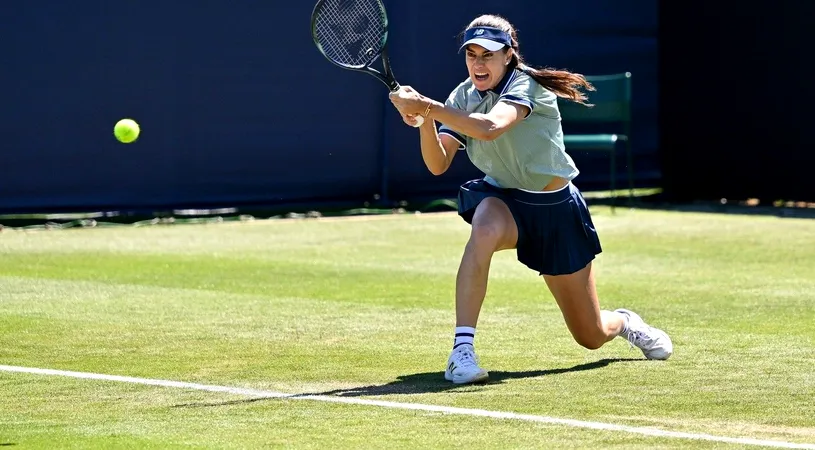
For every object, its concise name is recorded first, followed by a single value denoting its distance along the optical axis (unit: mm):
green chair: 29516
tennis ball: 19875
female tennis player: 12500
